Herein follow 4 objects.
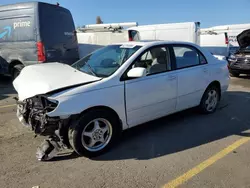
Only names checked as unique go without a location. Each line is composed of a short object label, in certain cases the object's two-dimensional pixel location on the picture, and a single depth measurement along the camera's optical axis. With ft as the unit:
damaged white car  8.38
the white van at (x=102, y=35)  29.36
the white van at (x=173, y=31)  27.18
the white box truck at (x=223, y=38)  34.98
